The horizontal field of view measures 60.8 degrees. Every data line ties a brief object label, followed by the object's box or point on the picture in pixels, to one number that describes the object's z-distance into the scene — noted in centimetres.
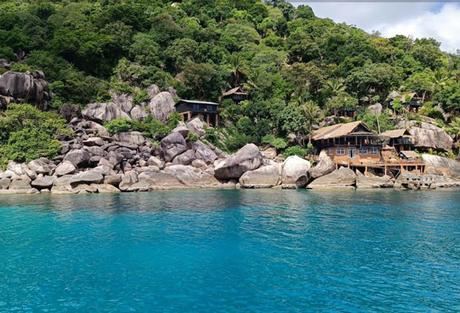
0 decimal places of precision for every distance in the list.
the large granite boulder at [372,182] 4969
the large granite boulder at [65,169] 4544
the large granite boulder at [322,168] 5034
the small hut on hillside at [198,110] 6203
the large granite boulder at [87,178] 4394
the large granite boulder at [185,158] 5144
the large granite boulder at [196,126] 5854
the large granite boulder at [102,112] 5650
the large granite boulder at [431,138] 6034
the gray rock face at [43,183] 4425
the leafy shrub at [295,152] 5638
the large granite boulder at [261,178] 4934
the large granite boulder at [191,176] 4862
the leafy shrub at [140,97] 6150
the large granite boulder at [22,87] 5238
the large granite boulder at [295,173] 4922
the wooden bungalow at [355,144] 5494
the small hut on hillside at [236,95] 6875
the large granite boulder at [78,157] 4706
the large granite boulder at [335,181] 4916
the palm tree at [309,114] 5978
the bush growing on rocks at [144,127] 5369
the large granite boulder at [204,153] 5341
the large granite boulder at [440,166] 5575
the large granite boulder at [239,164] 4972
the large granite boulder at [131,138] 5341
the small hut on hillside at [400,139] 5826
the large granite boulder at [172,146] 5200
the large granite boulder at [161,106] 6050
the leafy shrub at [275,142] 5819
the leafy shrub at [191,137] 5431
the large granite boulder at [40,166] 4569
